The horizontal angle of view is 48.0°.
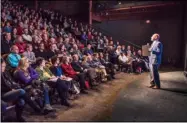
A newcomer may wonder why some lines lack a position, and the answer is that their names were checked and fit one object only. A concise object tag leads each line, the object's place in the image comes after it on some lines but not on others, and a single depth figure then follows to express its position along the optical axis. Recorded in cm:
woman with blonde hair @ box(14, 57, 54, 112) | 436
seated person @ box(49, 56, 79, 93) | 564
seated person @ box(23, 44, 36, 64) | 640
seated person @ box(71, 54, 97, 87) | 673
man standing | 660
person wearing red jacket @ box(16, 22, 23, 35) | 849
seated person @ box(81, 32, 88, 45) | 1189
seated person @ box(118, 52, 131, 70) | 1037
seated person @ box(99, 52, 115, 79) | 860
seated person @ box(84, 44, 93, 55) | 943
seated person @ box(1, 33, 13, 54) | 628
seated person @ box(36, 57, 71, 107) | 500
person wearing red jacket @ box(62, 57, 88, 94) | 607
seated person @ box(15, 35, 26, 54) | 671
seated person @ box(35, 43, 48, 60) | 699
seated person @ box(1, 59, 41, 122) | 377
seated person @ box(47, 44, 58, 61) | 717
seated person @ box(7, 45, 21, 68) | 528
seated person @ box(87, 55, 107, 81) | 779
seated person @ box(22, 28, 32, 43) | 809
